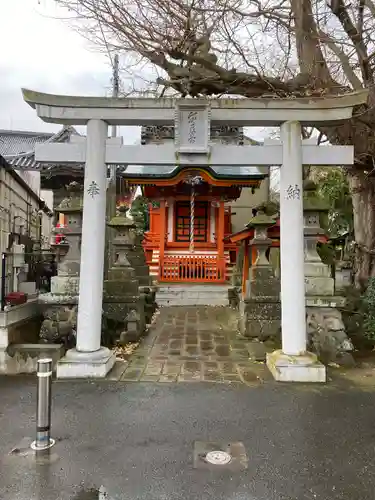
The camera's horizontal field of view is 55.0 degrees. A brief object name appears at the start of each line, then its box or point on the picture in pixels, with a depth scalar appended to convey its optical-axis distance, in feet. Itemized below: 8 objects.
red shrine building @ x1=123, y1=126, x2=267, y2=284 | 49.34
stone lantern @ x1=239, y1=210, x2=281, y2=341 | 26.22
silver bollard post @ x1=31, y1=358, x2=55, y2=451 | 11.65
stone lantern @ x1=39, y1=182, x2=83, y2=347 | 23.03
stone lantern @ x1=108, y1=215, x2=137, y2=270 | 29.09
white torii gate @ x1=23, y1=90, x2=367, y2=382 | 18.79
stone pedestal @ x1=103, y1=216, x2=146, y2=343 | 25.77
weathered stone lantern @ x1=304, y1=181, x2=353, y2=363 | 22.06
